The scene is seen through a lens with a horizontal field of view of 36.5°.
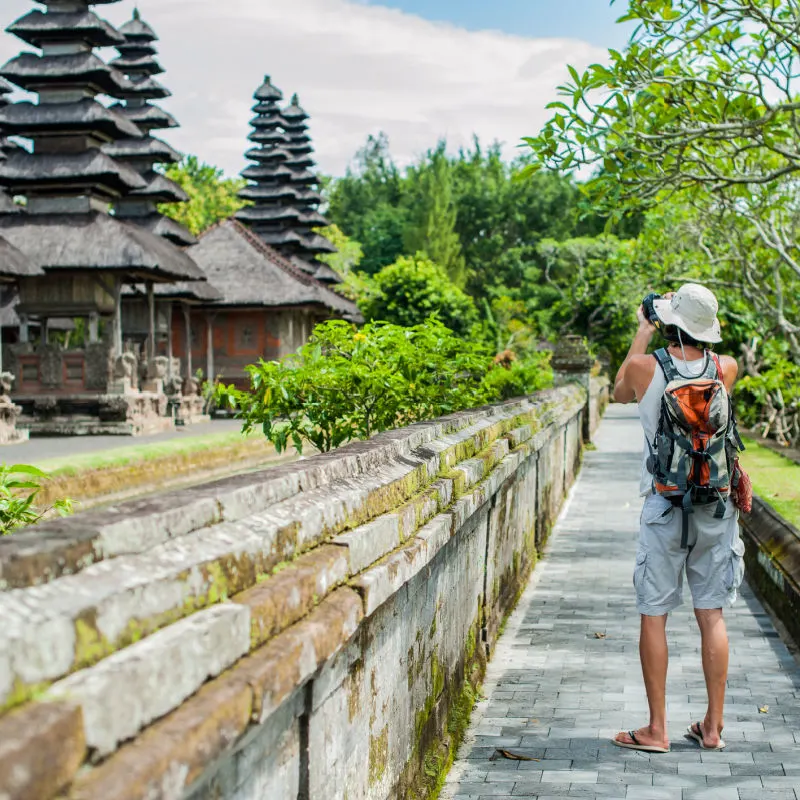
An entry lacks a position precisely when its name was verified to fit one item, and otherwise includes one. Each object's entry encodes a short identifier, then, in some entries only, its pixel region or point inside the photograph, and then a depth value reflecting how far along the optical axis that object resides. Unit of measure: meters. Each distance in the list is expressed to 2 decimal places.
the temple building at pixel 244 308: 40.34
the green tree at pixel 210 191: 71.66
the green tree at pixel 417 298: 48.84
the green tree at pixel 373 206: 80.50
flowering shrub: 7.60
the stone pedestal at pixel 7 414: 23.36
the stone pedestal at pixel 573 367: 21.91
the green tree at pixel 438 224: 73.62
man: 4.84
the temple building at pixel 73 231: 27.77
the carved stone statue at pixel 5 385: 23.42
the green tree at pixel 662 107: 8.24
